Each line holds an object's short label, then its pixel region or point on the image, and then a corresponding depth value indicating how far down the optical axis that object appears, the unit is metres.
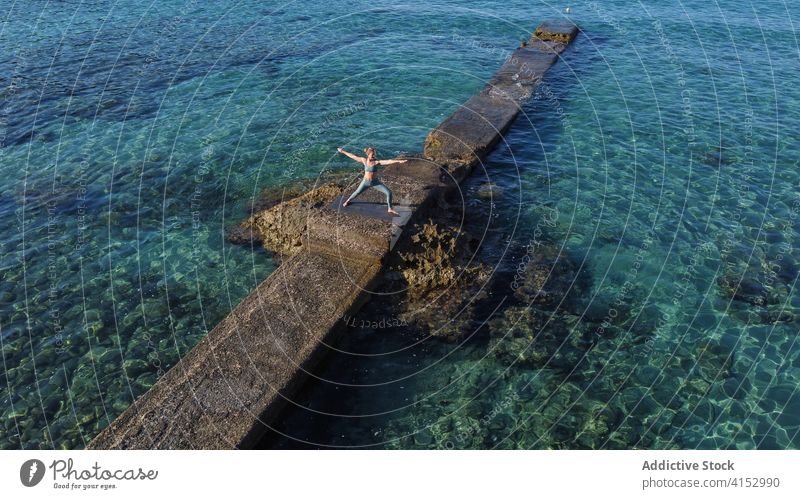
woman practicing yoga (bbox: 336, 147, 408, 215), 15.77
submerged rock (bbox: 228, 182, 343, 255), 17.08
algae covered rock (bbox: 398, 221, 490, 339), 14.79
